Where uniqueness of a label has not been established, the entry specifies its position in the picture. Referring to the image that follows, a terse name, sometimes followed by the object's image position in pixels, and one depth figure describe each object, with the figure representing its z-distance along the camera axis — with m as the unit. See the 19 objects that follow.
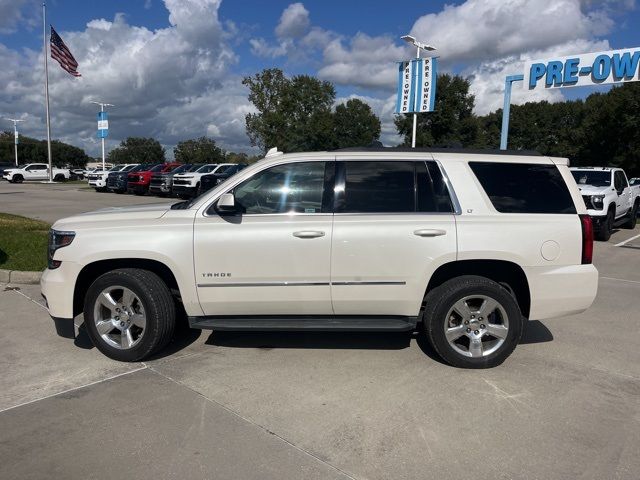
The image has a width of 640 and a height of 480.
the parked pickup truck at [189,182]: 24.86
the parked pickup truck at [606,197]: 12.29
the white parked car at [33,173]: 43.97
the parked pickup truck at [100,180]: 31.23
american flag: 32.31
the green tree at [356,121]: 62.25
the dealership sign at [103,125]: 45.31
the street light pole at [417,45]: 21.80
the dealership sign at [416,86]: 21.75
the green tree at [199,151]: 96.81
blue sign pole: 19.88
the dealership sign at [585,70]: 16.97
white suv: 4.27
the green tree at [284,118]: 50.41
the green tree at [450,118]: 51.91
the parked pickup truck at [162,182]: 26.40
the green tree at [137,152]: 114.12
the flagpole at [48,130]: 39.44
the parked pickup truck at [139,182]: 28.11
